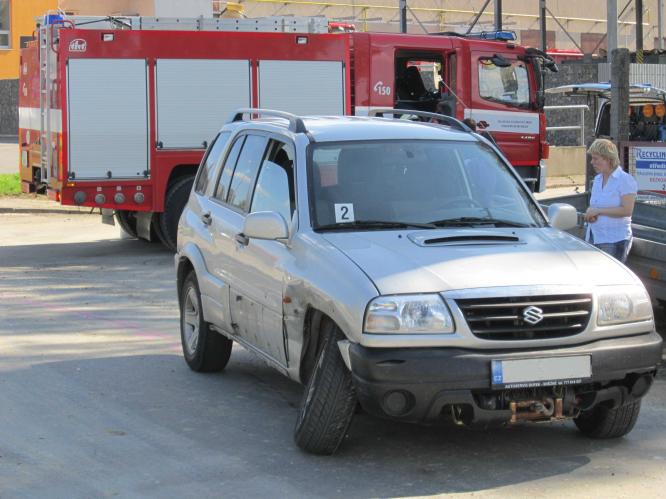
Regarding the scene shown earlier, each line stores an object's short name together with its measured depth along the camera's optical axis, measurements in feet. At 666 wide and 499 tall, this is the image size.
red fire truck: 102.37
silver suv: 38.65
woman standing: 59.98
